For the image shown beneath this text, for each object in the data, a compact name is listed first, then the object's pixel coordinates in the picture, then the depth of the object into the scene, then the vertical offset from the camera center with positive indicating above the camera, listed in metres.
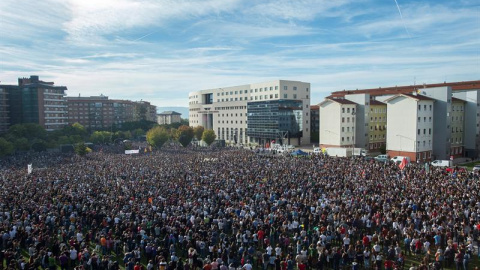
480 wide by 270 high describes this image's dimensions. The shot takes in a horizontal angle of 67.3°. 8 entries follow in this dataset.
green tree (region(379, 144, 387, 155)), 51.49 -3.92
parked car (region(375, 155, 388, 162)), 41.00 -4.11
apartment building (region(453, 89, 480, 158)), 48.28 -0.04
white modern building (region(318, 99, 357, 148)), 54.97 +0.16
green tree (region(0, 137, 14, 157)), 54.28 -3.53
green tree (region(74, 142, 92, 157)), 51.97 -3.77
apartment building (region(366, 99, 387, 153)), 56.88 -0.47
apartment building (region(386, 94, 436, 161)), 44.00 -0.39
